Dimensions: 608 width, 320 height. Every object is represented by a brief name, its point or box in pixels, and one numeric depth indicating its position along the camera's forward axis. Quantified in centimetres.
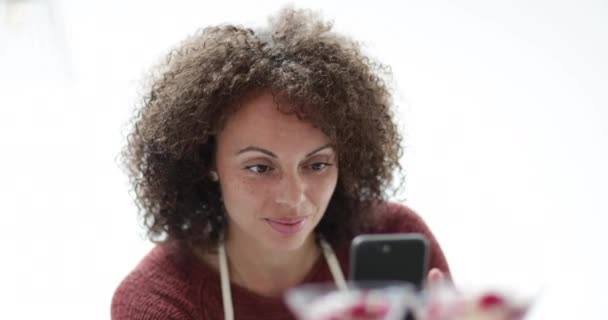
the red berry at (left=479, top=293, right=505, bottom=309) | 159
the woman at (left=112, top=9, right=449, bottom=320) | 183
